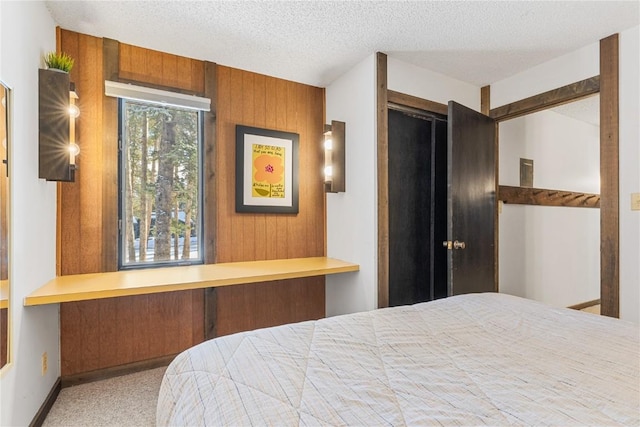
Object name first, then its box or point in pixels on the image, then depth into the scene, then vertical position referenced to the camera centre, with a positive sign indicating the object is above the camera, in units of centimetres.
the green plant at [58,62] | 193 +91
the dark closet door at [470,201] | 263 +11
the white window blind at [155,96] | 233 +89
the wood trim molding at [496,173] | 317 +41
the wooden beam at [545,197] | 338 +19
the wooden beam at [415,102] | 271 +98
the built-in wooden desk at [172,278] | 183 -44
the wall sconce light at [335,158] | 290 +49
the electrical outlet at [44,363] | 193 -91
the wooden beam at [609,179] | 229 +24
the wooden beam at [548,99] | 249 +97
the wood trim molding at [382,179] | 262 +28
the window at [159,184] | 250 +23
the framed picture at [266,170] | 286 +39
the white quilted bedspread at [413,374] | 79 -48
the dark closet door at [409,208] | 296 +5
